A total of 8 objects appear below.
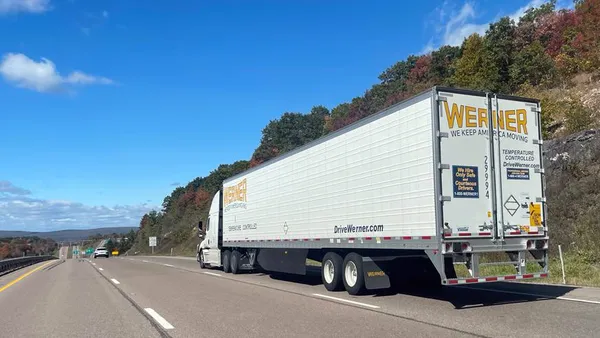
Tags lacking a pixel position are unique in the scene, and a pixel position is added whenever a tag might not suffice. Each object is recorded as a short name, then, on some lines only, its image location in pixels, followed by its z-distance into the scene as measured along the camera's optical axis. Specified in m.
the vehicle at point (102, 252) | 64.39
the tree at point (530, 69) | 42.09
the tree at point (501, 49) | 42.39
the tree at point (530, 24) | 53.82
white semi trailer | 10.17
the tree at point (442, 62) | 57.78
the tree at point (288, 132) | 90.17
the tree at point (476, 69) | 40.53
